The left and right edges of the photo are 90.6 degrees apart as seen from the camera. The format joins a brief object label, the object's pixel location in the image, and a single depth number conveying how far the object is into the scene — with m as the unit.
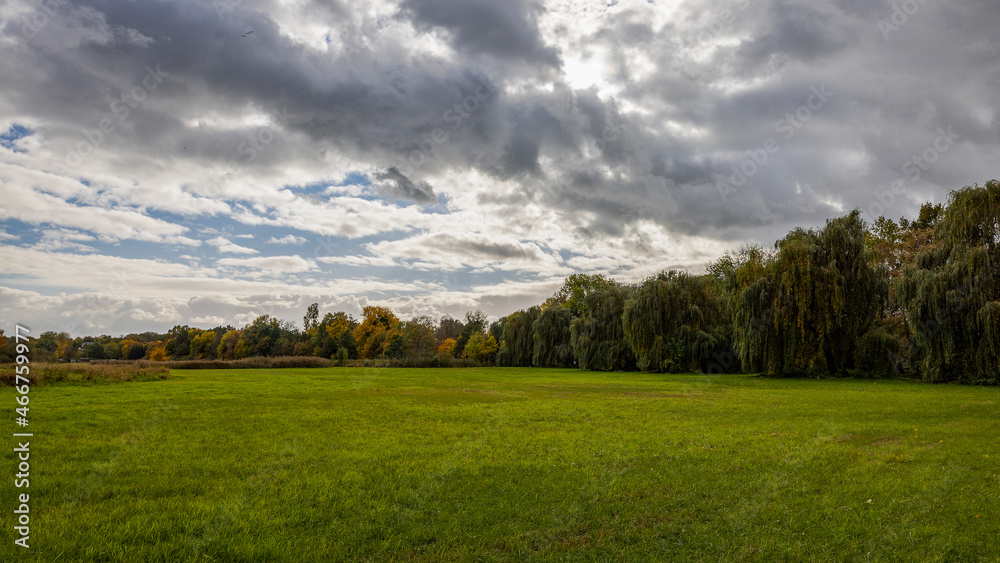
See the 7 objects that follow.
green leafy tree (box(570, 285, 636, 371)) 48.59
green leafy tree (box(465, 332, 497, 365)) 74.56
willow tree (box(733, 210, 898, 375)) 31.84
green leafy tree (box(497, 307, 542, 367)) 67.25
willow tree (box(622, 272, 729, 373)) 41.00
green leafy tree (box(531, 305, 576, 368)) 61.06
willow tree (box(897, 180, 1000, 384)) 25.56
